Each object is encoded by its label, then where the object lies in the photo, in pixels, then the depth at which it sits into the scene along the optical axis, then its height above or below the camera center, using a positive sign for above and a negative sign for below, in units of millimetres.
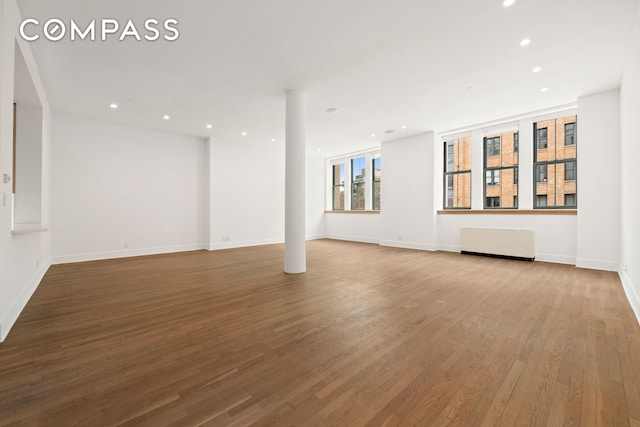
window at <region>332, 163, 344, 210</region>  10803 +964
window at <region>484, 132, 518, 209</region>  6578 +977
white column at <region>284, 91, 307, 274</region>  4793 +536
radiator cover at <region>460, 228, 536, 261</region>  5867 -739
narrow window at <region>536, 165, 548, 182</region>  6066 +841
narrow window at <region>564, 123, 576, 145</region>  6055 +1745
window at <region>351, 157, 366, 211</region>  10188 +1054
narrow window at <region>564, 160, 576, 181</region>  5793 +862
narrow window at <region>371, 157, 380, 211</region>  9695 +986
